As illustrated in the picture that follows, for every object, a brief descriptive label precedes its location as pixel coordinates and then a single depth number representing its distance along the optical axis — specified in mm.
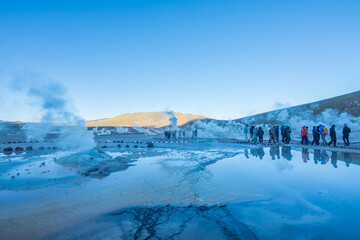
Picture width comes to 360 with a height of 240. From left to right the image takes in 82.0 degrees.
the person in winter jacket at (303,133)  18430
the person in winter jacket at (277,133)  22244
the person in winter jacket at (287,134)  19734
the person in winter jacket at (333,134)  15672
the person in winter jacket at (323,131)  16969
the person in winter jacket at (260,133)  21794
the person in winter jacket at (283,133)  21038
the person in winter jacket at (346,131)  15414
